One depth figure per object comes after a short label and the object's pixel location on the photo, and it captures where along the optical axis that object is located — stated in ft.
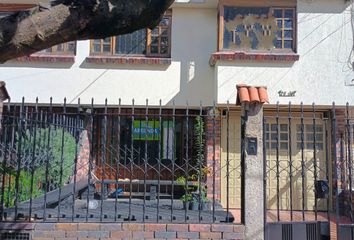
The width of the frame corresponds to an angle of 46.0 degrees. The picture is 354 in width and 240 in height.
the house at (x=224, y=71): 33.30
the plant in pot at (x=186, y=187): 20.91
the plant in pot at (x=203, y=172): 25.10
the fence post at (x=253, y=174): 18.90
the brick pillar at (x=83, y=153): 37.06
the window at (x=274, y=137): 36.73
